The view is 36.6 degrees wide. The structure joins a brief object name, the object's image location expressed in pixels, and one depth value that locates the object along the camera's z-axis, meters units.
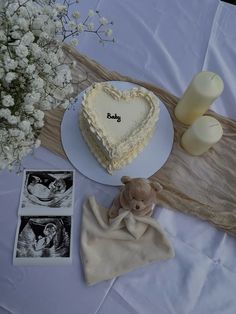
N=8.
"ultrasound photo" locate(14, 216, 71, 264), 0.78
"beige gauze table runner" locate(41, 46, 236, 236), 0.85
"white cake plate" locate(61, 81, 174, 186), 0.86
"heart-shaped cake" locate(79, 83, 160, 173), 0.83
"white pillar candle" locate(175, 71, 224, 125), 0.84
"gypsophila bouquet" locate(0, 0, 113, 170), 0.55
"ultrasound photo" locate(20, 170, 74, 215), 0.82
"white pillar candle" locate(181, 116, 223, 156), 0.84
